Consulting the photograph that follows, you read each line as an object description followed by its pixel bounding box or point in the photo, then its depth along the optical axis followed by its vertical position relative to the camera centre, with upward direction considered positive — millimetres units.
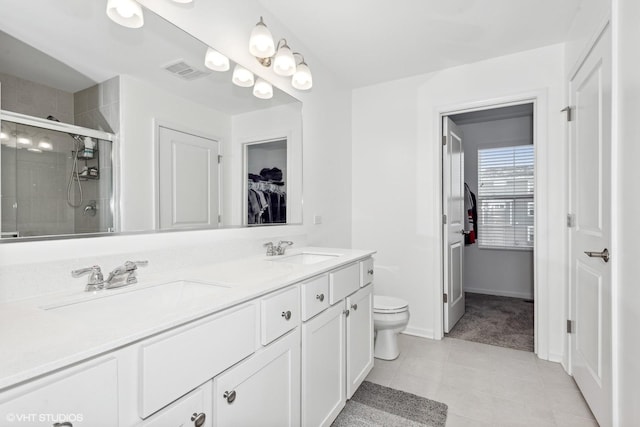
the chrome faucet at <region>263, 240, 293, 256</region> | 1973 -228
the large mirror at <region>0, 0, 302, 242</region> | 1001 +340
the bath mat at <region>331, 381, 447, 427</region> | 1716 -1138
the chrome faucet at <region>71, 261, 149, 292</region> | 1089 -229
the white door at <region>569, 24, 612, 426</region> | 1545 -86
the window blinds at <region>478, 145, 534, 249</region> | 4098 +178
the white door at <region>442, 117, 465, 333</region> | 2945 -94
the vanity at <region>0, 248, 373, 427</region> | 605 -354
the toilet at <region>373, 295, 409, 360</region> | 2367 -843
